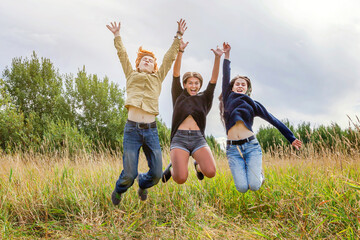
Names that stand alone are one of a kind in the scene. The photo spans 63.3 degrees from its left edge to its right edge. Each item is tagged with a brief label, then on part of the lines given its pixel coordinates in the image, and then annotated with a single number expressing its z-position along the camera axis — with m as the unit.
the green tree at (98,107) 14.52
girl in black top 4.32
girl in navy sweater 4.19
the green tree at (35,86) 17.89
